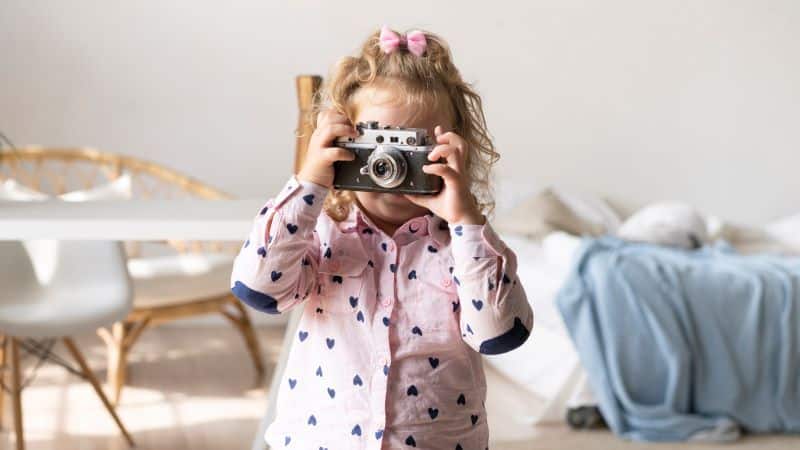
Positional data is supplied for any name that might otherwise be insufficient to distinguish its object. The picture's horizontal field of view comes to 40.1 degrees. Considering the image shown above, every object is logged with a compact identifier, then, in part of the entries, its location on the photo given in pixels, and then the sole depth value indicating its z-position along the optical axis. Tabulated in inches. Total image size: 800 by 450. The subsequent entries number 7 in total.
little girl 48.5
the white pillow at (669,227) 134.0
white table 70.2
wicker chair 122.1
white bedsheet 117.7
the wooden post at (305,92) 77.4
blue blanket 113.2
